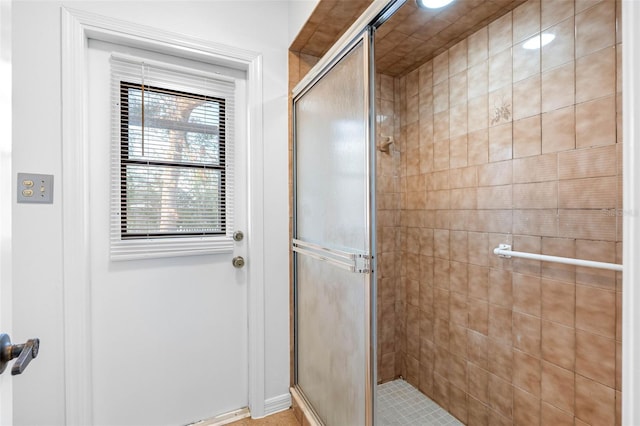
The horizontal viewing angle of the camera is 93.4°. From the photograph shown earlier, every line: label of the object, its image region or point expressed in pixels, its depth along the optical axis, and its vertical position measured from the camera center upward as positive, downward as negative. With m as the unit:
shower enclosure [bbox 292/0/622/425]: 1.13 -0.01
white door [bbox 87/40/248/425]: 1.38 -0.54
